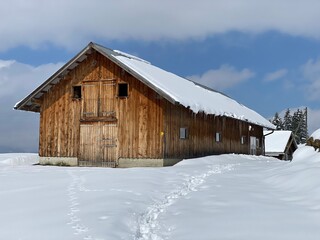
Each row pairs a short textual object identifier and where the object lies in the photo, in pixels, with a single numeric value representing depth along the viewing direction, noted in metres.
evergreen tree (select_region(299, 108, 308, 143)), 75.31
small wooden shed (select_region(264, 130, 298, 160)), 49.06
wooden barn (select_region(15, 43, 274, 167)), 19.98
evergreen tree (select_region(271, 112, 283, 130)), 81.25
